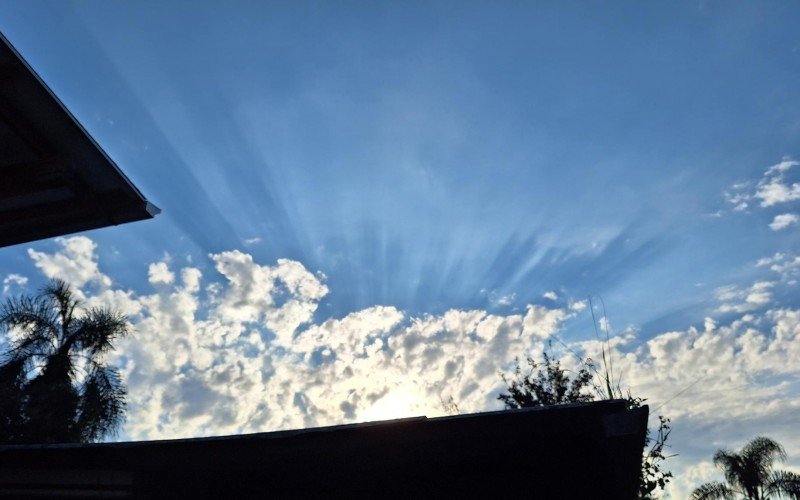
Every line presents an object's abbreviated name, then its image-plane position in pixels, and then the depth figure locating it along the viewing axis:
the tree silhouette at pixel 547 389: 21.80
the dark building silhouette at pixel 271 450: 4.01
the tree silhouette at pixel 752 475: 22.94
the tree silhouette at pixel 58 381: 15.77
